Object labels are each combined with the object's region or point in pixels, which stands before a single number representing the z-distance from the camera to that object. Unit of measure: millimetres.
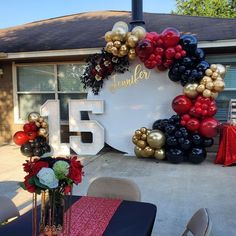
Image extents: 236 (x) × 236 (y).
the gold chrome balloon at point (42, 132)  7352
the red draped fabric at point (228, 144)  6117
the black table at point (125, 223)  1899
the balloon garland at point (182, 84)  6176
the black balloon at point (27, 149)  7188
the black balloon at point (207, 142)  6238
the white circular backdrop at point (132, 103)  6988
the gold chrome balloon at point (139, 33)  6664
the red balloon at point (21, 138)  7281
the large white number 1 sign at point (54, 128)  7379
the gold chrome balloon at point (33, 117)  7340
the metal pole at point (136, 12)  7920
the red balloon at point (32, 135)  7312
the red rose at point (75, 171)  1674
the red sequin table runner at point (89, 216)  1912
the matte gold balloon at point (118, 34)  6719
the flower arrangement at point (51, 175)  1574
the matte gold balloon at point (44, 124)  7410
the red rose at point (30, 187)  1627
